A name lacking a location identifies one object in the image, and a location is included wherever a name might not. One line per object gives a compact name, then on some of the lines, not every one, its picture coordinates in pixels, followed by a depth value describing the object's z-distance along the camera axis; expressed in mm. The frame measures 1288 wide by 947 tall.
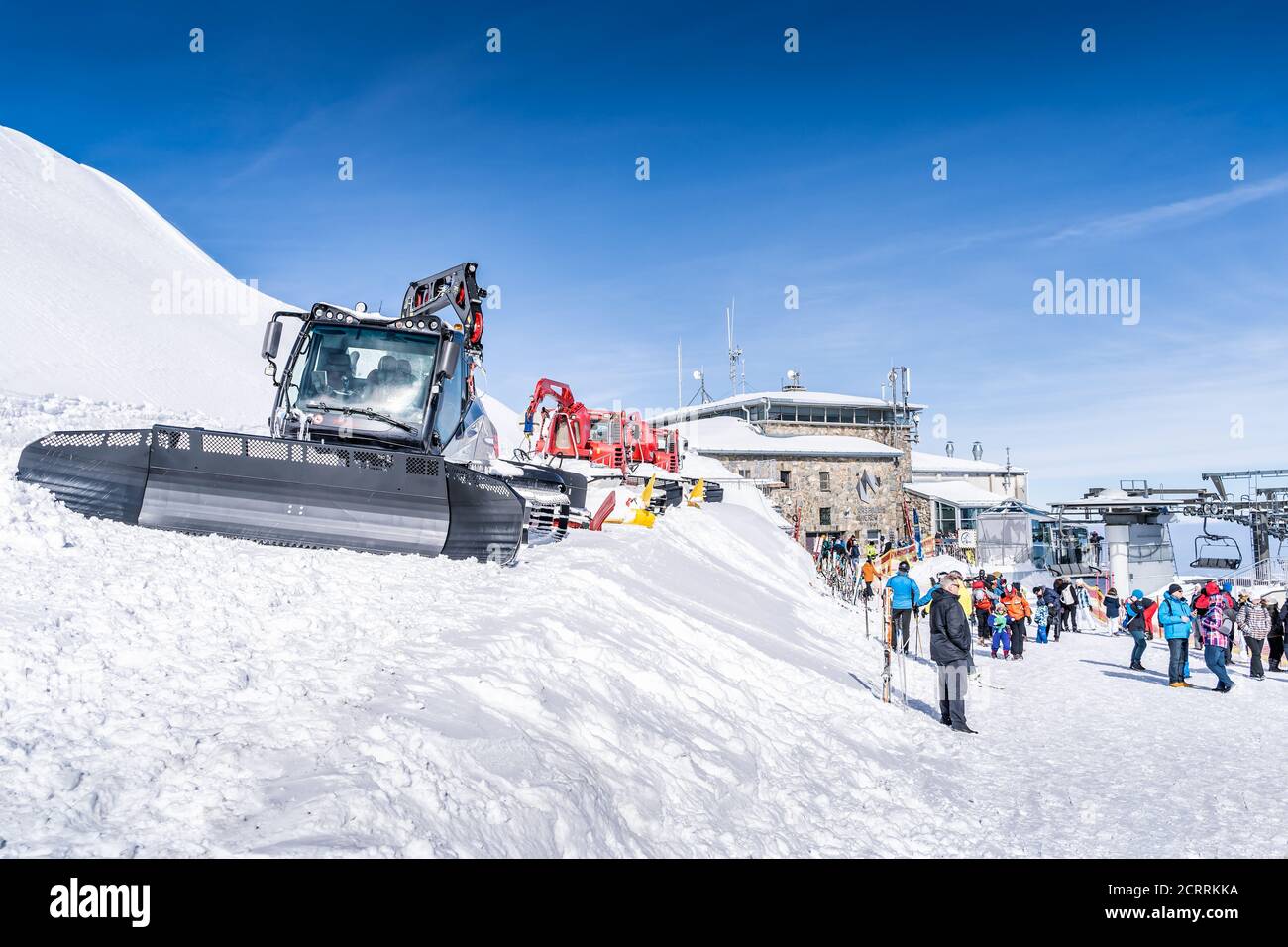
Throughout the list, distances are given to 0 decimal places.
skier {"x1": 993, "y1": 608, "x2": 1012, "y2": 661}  16562
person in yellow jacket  15062
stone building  50188
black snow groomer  7336
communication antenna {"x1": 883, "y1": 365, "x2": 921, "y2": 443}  57688
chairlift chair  46469
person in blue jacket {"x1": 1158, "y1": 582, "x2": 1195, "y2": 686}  12633
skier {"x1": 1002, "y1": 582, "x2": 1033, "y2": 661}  16172
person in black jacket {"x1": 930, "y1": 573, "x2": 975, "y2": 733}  9227
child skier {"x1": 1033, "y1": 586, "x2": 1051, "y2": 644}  19866
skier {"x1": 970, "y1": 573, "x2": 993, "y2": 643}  17844
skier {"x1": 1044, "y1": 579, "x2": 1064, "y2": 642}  20250
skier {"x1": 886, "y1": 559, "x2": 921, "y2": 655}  13289
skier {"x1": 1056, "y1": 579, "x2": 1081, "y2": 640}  21936
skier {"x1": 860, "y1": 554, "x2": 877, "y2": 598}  20317
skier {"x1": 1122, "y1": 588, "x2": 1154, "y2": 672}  14242
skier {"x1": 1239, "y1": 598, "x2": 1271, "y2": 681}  13867
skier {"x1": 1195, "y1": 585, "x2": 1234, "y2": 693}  12172
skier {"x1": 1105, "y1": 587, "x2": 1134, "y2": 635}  22047
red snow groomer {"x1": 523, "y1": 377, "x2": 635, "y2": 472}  23969
